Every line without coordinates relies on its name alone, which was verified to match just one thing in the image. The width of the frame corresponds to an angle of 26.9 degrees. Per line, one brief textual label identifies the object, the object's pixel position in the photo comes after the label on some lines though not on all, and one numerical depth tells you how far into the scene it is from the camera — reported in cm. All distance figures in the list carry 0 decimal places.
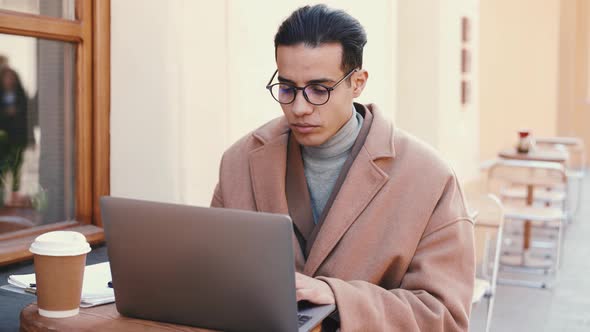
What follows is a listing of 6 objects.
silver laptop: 156
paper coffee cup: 165
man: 188
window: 214
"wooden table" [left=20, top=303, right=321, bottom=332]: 165
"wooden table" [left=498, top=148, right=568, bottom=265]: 638
